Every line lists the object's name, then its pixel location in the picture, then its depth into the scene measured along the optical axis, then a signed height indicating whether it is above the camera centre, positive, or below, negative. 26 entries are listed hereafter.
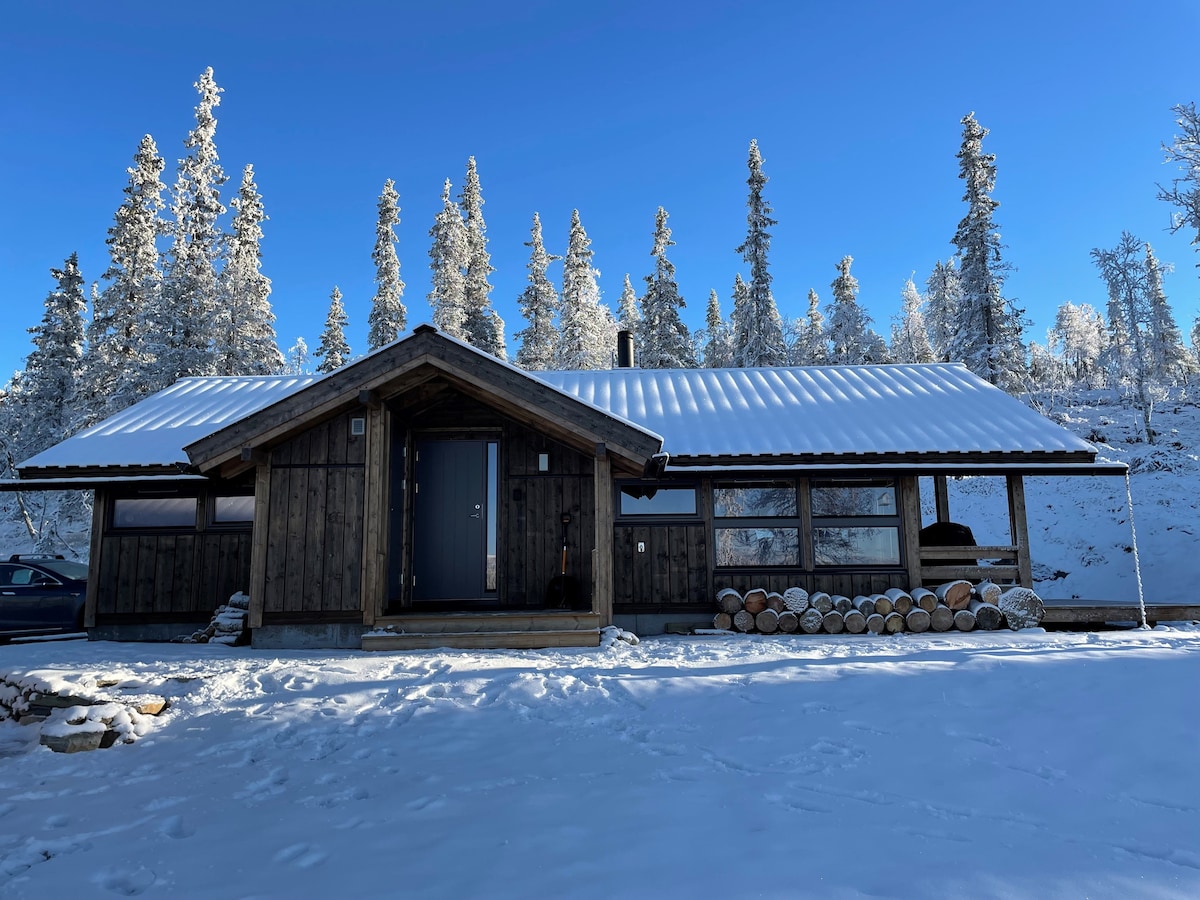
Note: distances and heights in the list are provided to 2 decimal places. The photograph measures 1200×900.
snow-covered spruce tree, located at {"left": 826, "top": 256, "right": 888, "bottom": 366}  36.03 +11.15
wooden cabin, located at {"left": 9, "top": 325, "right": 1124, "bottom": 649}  10.17 +0.73
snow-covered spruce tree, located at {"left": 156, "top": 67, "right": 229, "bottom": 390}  21.12 +8.71
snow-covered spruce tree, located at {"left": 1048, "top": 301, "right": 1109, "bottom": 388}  67.94 +20.56
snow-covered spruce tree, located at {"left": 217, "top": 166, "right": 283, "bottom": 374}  22.83 +8.43
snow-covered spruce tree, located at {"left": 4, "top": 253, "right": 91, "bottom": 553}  26.36 +6.51
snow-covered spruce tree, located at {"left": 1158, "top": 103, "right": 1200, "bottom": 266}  17.92 +9.41
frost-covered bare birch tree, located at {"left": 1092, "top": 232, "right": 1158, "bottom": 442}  31.77 +11.40
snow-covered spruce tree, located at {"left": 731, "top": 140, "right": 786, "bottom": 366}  28.59 +10.11
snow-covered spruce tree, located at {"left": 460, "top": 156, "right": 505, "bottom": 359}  33.34 +12.63
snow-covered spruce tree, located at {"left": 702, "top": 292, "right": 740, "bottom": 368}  51.19 +15.54
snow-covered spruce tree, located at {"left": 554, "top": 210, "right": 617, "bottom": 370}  32.78 +11.26
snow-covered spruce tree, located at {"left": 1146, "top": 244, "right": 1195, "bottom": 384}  41.09 +12.11
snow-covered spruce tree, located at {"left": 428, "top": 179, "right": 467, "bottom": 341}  31.20 +12.41
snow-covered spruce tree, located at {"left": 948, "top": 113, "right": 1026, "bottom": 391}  25.98 +9.26
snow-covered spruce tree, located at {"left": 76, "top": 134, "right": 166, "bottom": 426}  21.11 +8.04
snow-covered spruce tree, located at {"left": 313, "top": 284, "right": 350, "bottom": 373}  35.53 +11.19
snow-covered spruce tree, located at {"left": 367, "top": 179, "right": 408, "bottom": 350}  30.94 +11.58
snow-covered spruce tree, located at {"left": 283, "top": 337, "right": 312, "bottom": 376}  80.68 +22.43
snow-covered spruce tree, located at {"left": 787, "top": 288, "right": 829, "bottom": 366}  41.25 +13.15
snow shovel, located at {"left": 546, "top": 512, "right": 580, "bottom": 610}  10.22 -0.57
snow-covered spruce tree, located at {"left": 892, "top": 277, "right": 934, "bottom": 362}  56.94 +19.42
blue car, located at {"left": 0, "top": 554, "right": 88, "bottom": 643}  11.07 -0.58
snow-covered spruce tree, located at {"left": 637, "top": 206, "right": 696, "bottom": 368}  29.78 +9.49
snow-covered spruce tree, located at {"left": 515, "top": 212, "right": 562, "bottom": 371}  34.44 +11.29
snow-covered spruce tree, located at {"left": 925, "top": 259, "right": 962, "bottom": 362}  45.19 +15.92
